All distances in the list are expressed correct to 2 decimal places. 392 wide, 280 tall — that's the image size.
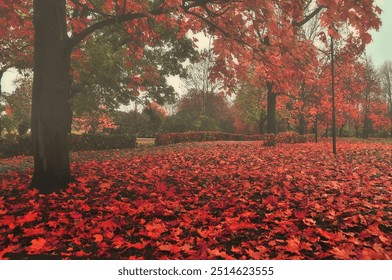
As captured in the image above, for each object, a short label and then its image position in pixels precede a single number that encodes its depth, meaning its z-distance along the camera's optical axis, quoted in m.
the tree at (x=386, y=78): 46.10
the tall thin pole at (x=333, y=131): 12.72
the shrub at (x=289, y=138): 22.33
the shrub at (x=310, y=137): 27.52
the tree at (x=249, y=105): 37.69
